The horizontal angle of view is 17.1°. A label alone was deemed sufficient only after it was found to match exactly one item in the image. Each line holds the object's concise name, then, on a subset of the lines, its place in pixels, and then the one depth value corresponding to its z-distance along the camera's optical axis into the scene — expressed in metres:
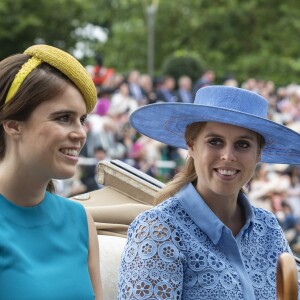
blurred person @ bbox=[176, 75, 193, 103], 19.97
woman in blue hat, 3.20
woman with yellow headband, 2.75
